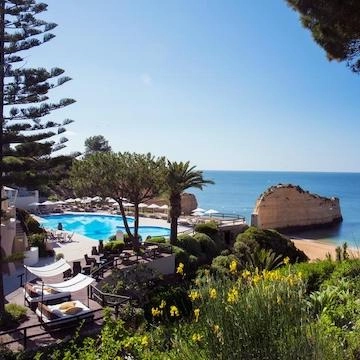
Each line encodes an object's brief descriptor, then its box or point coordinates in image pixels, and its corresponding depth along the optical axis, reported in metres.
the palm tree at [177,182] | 24.62
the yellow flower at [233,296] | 3.90
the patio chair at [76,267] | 17.76
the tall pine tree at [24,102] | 13.09
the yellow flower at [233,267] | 4.92
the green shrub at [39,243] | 22.80
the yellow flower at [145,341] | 4.09
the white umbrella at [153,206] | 42.60
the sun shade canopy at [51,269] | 13.95
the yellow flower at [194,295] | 4.40
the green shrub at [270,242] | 25.89
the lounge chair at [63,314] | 11.71
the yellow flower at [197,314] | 3.99
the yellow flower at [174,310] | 4.29
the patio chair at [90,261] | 19.30
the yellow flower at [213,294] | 4.04
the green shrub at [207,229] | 28.30
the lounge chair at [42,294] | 13.40
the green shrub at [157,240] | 24.94
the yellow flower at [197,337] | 3.80
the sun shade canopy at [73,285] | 13.11
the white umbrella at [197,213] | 41.81
